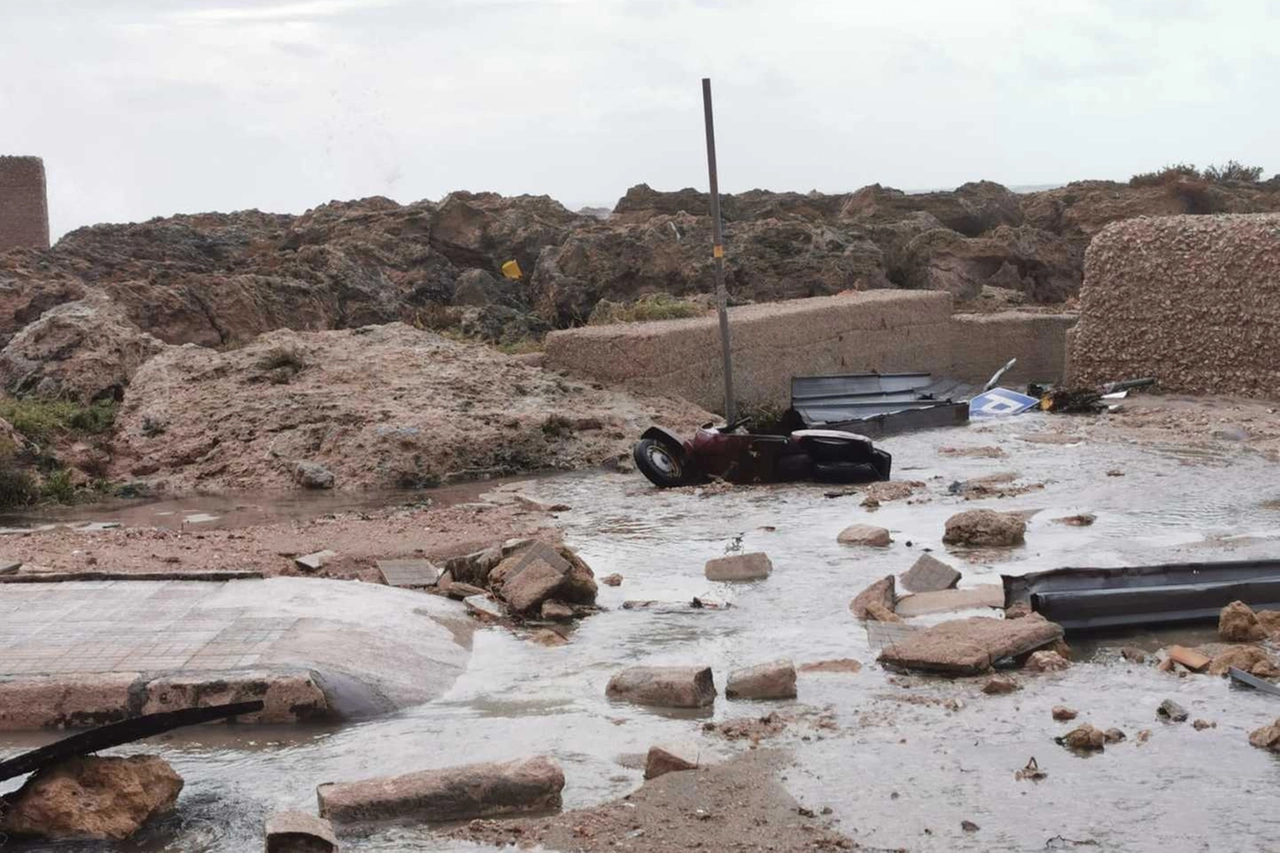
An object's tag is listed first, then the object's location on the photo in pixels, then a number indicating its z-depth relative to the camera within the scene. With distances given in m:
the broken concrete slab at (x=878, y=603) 6.41
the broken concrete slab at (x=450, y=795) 4.25
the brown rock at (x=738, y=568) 7.30
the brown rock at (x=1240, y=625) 5.97
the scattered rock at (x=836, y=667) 5.71
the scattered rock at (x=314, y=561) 7.36
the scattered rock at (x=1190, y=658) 5.55
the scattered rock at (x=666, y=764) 4.55
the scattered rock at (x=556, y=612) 6.66
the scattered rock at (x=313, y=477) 10.60
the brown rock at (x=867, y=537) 8.00
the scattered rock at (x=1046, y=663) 5.65
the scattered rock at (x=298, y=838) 3.89
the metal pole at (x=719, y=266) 11.65
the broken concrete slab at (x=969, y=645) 5.60
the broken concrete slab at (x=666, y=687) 5.27
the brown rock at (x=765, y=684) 5.34
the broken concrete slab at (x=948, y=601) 6.59
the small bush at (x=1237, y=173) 30.56
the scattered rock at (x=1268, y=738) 4.70
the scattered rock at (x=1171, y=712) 5.03
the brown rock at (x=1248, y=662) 5.45
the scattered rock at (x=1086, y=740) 4.76
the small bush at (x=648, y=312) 15.15
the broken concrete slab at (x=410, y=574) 7.12
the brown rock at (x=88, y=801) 4.16
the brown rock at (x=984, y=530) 7.89
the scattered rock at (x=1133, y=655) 5.78
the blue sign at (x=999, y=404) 14.08
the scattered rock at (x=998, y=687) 5.36
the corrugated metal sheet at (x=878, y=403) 12.81
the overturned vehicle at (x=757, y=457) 10.16
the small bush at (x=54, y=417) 11.29
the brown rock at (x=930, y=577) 6.84
